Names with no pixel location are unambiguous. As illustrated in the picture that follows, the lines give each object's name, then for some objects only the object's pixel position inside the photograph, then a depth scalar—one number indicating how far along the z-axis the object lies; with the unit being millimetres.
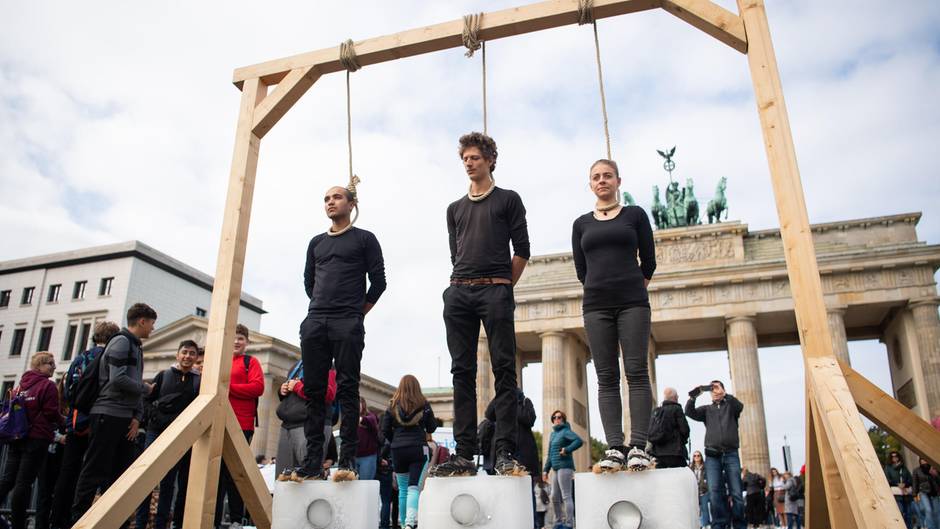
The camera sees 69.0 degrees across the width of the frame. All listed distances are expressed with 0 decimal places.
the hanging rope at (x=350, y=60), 6523
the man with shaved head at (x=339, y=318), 5715
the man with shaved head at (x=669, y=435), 8945
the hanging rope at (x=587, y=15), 5934
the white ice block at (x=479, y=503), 4391
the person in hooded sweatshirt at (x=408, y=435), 8678
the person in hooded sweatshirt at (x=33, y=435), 7488
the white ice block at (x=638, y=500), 4266
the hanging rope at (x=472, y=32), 6172
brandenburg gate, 32250
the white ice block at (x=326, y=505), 4977
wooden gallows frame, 4164
